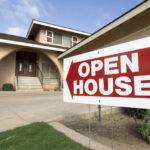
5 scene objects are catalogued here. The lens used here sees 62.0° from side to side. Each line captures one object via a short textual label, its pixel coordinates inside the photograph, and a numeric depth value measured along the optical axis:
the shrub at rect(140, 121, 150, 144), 3.20
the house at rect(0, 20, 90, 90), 12.02
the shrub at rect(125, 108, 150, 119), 4.98
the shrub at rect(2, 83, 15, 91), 11.16
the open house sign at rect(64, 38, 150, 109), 1.65
